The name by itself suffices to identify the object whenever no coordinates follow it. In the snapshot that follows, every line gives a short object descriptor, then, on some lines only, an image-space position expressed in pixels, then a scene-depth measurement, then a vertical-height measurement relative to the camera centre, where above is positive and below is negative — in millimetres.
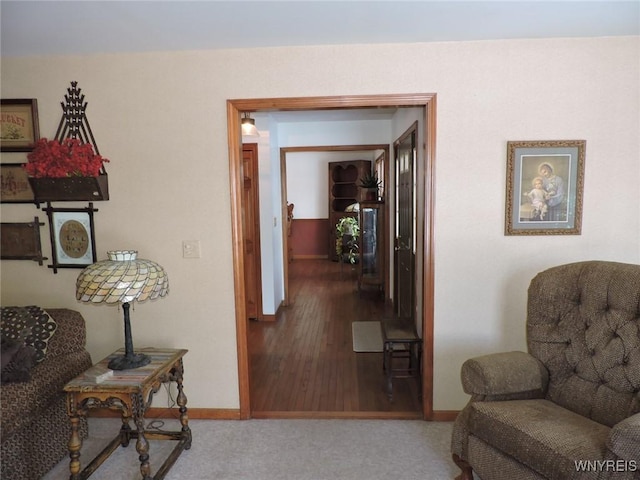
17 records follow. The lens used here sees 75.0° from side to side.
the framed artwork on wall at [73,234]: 2725 -153
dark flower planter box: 2570 +139
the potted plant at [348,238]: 8109 -632
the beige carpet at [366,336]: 4035 -1357
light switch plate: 2711 -254
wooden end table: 1999 -908
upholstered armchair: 1664 -866
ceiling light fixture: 3935 +760
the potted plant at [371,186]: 5680 +266
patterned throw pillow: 2172 -613
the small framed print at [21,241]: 2752 -195
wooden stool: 3004 -1066
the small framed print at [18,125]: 2662 +557
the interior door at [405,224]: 3686 -191
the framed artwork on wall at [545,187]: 2488 +95
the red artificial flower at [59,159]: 2451 +304
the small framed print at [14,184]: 2717 +179
